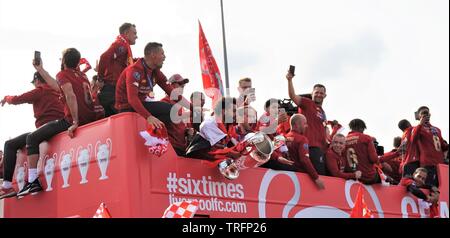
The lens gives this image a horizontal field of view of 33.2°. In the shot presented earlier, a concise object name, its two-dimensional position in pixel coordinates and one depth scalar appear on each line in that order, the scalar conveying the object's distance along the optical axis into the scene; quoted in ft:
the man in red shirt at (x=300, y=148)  28.99
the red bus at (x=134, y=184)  22.70
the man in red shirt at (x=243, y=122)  26.96
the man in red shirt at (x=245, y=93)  28.43
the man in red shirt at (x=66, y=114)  25.13
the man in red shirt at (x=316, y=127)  30.55
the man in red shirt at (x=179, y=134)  25.12
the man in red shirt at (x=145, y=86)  23.75
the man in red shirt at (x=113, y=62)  26.23
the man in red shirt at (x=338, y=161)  31.04
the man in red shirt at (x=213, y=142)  24.79
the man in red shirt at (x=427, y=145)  35.42
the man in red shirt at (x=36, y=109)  26.78
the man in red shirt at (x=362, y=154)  32.32
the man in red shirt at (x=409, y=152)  35.55
